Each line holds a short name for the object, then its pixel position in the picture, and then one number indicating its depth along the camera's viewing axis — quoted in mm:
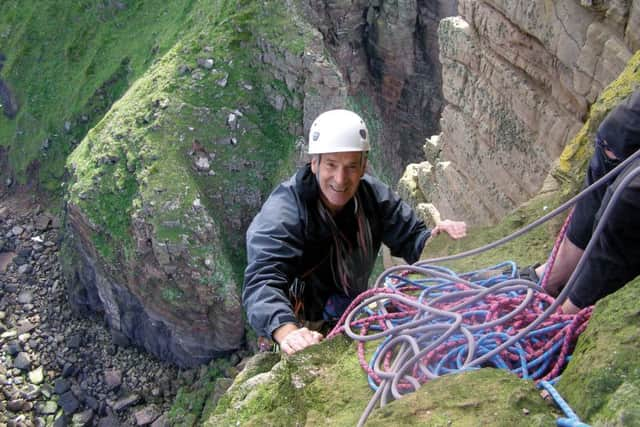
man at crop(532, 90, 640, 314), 3215
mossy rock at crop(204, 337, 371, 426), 3826
